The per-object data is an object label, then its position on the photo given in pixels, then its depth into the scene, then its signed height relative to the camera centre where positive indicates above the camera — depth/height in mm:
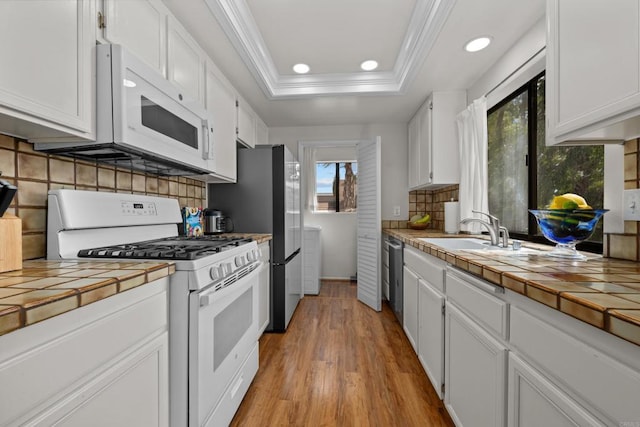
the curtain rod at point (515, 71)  1735 +969
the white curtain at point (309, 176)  4438 +563
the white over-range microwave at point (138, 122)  1120 +414
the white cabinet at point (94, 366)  568 -382
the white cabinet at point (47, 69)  829 +464
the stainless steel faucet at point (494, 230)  1715 -108
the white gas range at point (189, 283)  1093 -315
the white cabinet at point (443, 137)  2732 +734
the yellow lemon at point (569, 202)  1159 +43
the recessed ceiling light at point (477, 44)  1901 +1157
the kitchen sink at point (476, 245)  1439 -213
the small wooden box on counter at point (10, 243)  873 -100
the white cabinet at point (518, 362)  574 -419
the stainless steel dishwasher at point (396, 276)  2547 -610
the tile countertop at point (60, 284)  564 -187
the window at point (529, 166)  1549 +304
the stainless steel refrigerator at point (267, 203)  2549 +80
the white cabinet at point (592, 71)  807 +459
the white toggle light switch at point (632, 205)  1070 +29
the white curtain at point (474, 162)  2299 +422
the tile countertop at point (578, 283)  554 -192
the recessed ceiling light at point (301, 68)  2536 +1306
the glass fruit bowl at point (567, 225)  1103 -52
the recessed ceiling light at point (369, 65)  2479 +1307
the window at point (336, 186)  4555 +416
